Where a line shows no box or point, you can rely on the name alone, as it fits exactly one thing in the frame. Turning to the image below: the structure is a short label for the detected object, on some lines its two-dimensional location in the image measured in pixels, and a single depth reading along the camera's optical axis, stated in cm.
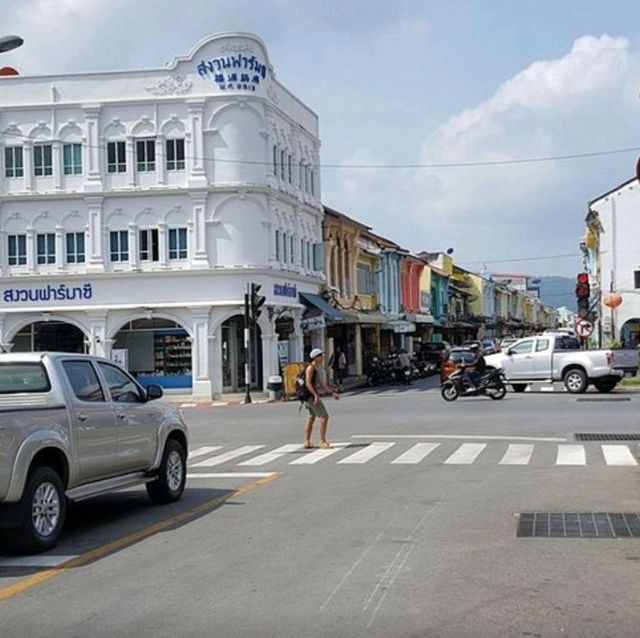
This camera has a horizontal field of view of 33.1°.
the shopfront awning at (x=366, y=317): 5279
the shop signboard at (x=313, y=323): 4703
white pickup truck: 3529
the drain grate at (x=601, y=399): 3131
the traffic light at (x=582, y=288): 3253
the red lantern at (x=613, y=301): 4975
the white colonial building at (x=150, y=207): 4219
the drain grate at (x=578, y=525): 1033
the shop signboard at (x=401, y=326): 6228
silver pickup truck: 980
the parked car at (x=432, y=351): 6050
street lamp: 2192
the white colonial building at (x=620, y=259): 6084
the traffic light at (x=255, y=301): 3869
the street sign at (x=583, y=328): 4211
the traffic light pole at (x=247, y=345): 3904
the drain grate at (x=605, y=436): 2039
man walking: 1947
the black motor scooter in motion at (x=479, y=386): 3291
